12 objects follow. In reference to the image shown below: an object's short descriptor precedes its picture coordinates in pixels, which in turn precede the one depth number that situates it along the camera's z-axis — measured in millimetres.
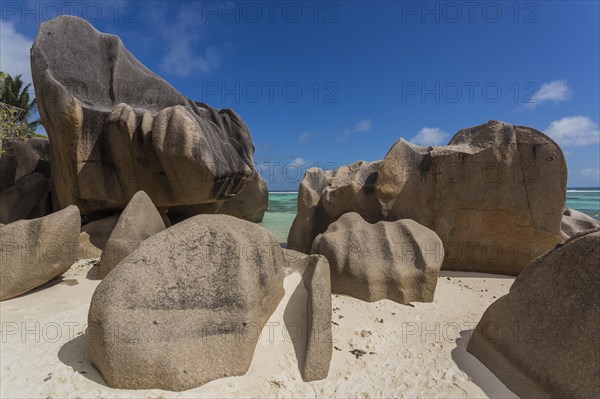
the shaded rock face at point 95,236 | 5289
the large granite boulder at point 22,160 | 7164
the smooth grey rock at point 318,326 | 2326
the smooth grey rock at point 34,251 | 3459
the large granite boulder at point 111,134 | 5543
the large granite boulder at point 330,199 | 5633
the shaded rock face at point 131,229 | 4008
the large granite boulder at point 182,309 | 2055
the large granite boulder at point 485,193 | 5074
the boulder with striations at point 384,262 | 3697
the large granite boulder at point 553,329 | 1952
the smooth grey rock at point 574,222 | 6284
